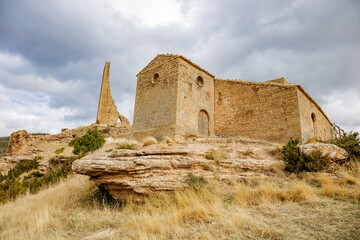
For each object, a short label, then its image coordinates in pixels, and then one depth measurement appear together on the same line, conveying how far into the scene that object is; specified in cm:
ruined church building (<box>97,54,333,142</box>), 1315
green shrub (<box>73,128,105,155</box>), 1276
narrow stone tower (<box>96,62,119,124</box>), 2595
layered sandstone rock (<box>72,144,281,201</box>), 505
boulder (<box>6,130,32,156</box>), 1767
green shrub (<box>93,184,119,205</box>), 579
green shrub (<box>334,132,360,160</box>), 679
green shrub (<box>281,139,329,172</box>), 614
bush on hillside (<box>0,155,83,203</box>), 798
